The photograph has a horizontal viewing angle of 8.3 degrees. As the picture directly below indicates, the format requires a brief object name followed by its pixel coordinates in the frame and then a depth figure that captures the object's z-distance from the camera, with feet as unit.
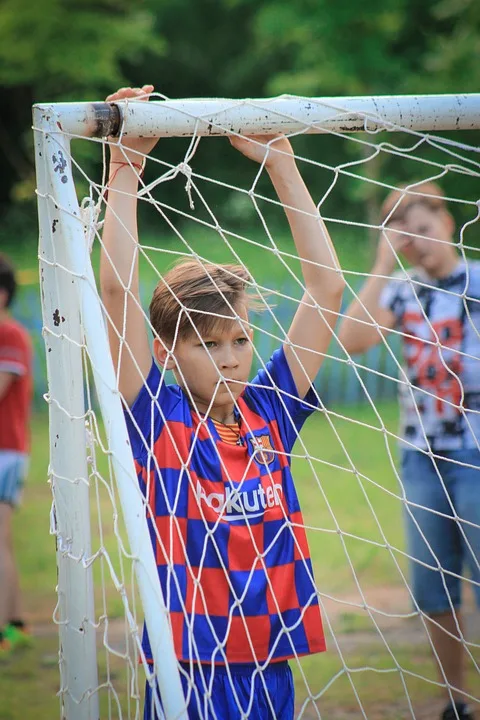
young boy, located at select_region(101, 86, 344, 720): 16.00
